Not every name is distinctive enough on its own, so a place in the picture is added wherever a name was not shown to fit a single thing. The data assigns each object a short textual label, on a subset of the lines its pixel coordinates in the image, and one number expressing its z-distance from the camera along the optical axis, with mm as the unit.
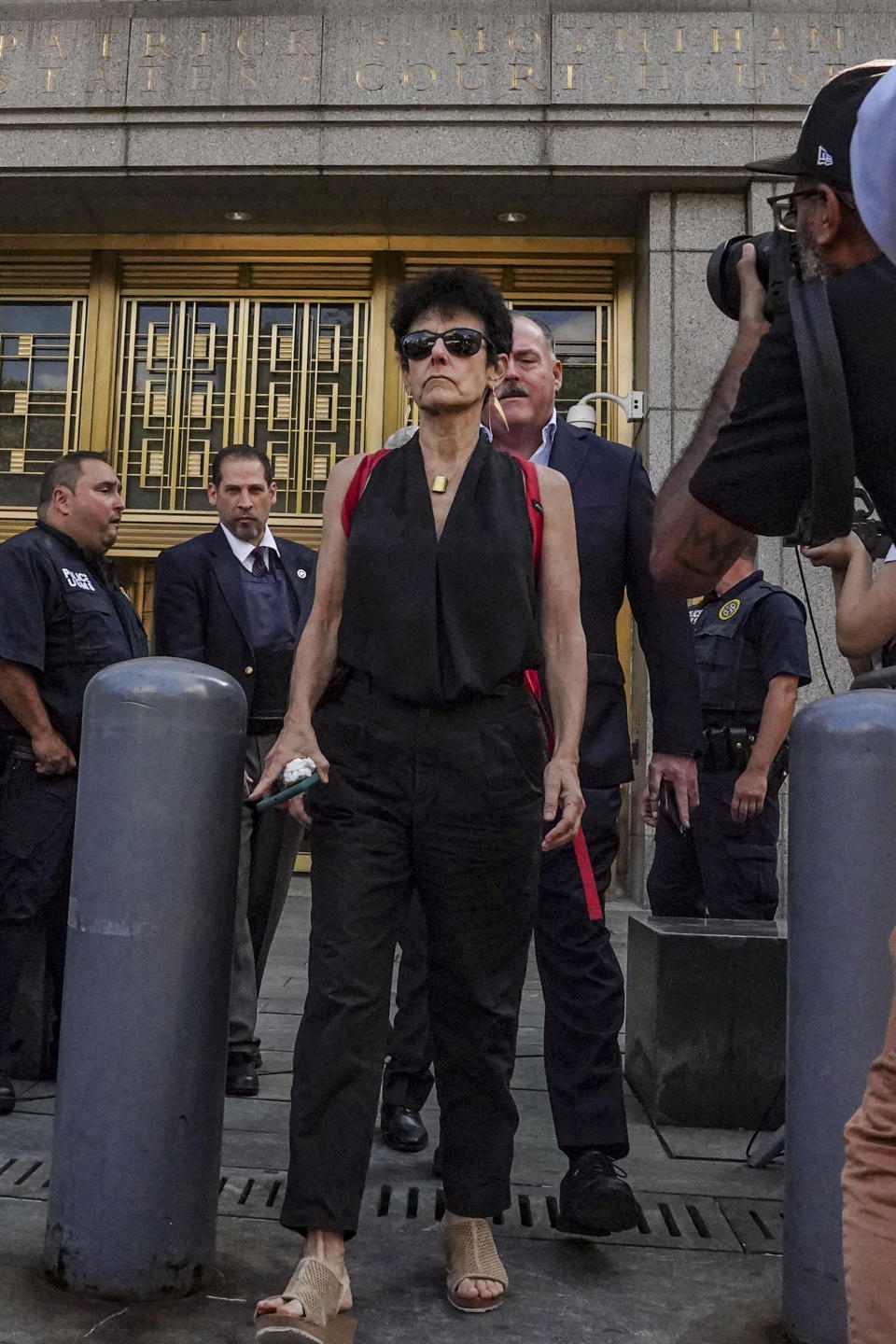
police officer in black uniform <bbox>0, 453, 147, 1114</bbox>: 4500
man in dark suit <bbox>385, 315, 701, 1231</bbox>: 3301
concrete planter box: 4316
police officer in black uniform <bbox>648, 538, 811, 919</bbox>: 5039
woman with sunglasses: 2789
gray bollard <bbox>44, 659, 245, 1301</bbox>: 2744
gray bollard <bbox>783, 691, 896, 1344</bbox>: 2627
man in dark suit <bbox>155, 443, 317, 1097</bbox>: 4988
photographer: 1722
